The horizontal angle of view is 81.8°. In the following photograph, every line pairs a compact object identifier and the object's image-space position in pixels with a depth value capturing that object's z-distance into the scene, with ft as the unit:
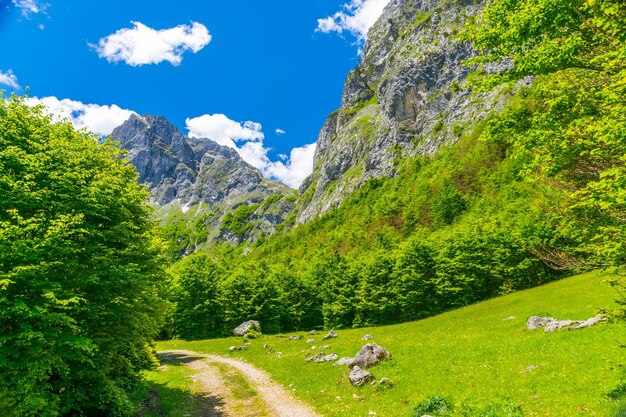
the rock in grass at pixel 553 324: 89.10
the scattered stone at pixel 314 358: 123.38
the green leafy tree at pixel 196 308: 272.92
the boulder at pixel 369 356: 96.37
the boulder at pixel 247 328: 232.51
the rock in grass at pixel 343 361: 99.92
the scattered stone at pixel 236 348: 183.62
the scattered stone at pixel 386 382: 78.54
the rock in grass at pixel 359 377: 82.69
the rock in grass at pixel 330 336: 182.51
